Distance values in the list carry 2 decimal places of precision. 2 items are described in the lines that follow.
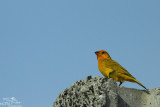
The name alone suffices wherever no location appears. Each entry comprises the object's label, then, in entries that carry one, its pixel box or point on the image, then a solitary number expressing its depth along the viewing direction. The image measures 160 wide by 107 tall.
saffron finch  11.88
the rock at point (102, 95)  9.72
